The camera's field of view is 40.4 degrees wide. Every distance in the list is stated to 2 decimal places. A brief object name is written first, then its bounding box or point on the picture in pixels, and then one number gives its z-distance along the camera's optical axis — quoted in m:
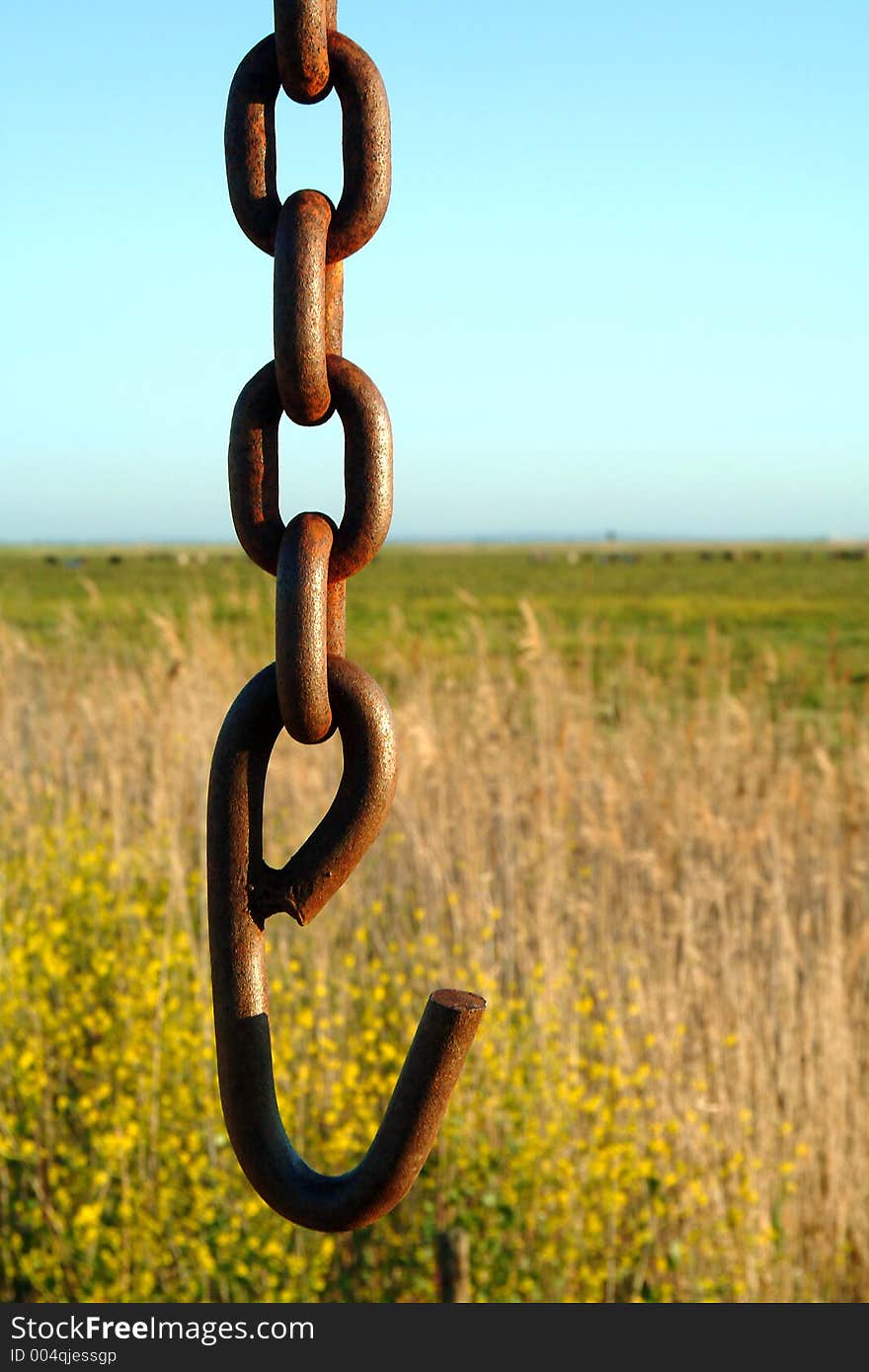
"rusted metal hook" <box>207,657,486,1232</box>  0.64
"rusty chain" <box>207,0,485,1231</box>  0.61
